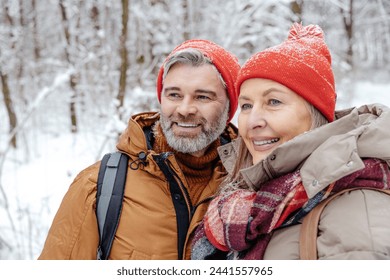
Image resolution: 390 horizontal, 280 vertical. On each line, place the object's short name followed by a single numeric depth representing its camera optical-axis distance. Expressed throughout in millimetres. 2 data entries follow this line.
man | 2195
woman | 1388
